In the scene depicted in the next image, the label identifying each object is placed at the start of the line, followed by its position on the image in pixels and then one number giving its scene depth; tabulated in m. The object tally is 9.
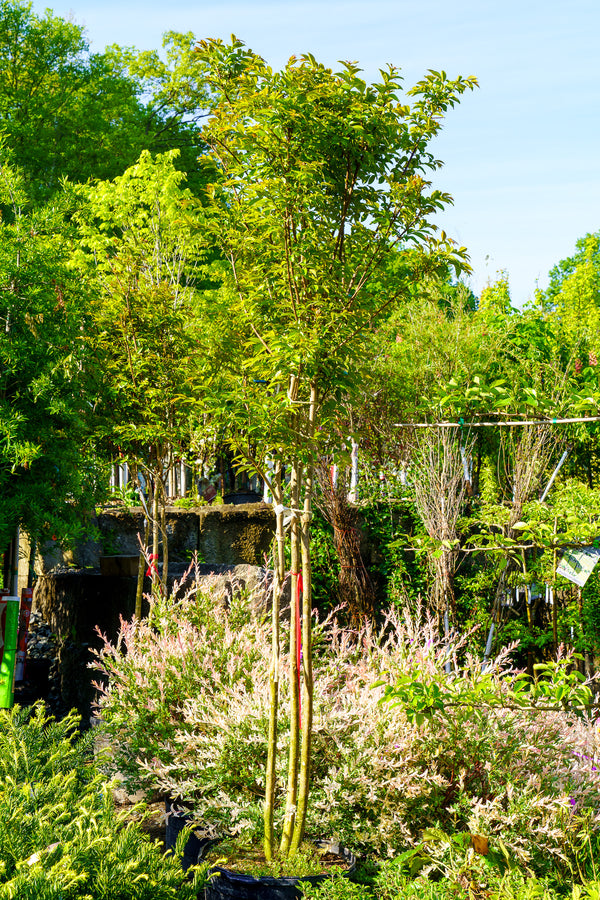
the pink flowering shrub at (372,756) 3.28
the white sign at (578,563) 5.28
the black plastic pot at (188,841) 3.61
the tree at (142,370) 6.14
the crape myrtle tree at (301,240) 3.12
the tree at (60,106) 14.92
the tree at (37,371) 5.14
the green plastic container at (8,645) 5.23
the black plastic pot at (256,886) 2.95
